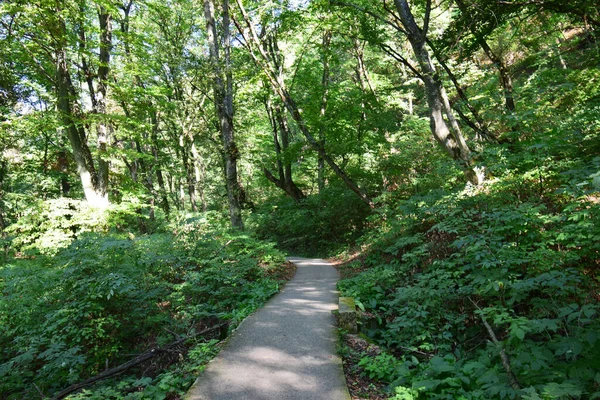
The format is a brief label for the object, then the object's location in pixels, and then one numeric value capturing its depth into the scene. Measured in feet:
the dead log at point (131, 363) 11.97
